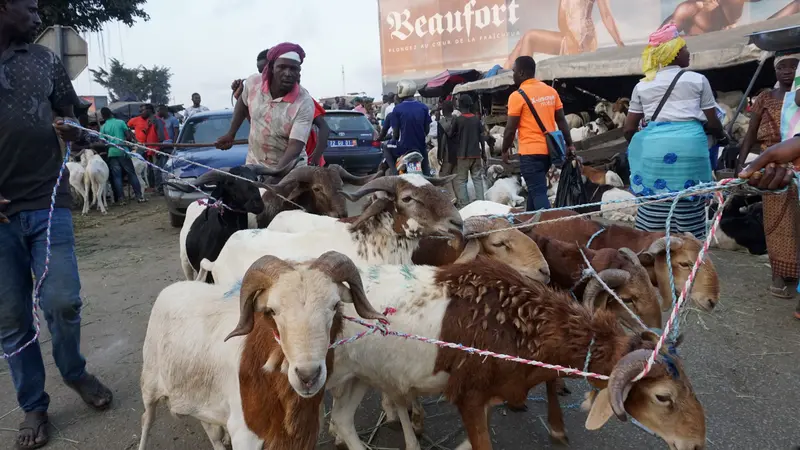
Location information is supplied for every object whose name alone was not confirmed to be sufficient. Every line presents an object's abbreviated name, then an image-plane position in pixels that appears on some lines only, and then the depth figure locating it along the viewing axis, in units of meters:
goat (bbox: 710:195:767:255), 6.46
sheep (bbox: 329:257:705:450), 2.60
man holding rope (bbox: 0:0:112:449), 3.01
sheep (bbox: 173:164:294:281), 4.43
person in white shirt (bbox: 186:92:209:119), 14.97
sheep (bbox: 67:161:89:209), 12.41
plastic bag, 6.22
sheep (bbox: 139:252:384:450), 2.11
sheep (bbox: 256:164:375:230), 4.90
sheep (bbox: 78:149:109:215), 12.25
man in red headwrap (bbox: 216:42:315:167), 4.59
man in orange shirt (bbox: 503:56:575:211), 5.80
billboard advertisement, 27.06
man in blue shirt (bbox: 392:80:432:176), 8.80
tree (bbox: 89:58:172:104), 62.12
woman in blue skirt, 4.16
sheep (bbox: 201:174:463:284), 3.69
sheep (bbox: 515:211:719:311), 3.57
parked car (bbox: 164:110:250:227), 8.92
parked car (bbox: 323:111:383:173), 12.51
